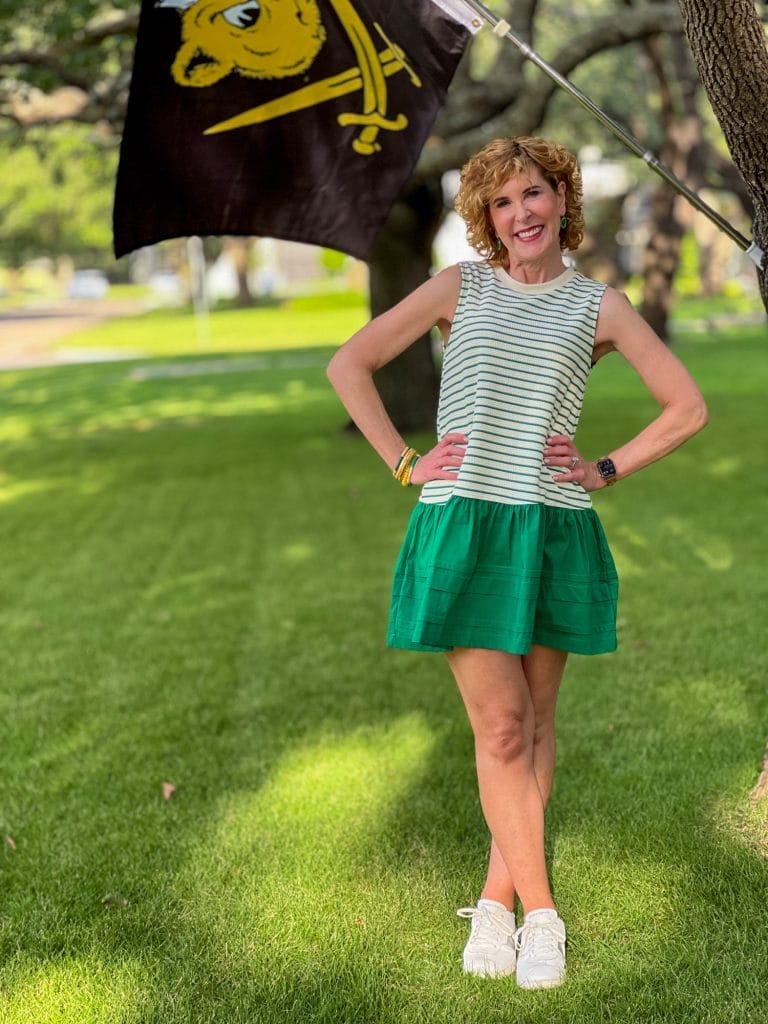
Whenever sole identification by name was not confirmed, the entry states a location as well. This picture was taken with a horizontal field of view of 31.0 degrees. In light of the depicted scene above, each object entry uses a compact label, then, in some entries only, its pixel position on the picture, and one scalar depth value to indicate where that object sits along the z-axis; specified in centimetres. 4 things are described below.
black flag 455
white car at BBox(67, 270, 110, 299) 8150
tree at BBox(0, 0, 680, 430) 1257
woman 332
